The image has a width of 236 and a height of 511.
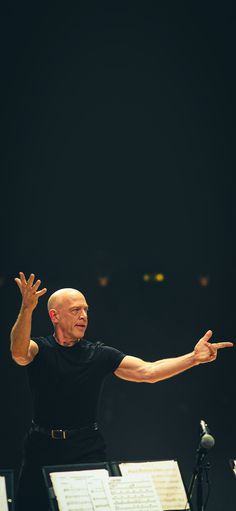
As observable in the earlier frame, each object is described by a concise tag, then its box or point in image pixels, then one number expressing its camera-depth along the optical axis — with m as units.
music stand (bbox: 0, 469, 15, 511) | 6.47
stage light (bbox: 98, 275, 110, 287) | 13.05
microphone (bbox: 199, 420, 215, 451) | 6.55
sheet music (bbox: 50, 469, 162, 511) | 6.33
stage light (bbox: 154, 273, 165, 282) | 13.16
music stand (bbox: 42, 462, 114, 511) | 6.40
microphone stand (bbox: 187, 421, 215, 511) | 6.56
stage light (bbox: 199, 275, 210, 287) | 13.37
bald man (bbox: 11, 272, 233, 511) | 7.62
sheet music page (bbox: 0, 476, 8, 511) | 6.40
